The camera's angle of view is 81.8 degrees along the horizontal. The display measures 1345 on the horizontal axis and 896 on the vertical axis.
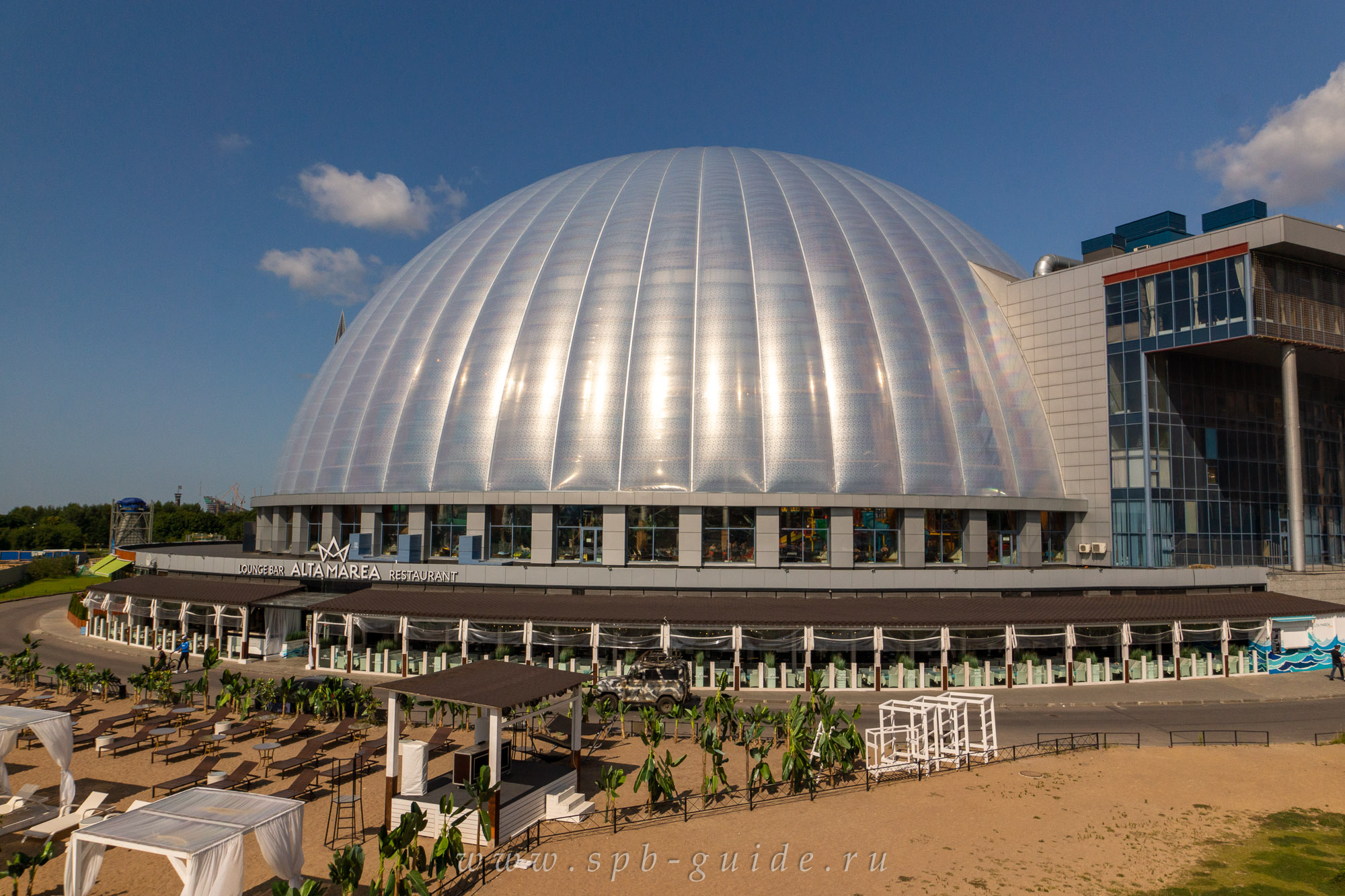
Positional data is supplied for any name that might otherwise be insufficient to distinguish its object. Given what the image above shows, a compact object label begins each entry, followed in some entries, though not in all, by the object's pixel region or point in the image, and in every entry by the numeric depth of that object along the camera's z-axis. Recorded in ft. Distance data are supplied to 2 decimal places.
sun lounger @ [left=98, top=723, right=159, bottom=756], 86.33
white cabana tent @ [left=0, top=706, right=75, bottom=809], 69.46
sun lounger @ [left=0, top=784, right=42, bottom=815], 67.51
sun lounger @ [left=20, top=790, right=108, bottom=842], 63.00
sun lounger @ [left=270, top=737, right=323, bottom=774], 78.07
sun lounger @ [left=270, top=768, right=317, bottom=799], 71.51
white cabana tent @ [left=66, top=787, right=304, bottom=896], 46.98
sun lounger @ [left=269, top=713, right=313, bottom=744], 90.89
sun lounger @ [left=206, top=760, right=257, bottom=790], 72.95
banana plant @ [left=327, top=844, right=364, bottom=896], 47.85
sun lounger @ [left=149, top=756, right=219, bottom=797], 72.95
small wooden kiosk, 64.08
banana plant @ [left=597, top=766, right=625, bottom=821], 65.67
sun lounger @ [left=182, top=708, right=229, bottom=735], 93.40
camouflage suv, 102.01
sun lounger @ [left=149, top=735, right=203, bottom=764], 86.07
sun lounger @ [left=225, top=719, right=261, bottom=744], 92.35
